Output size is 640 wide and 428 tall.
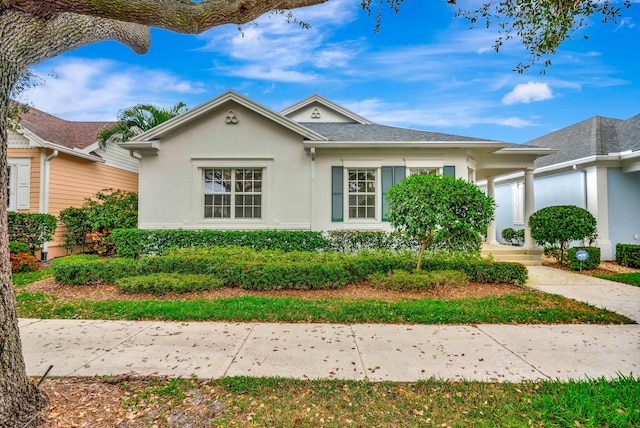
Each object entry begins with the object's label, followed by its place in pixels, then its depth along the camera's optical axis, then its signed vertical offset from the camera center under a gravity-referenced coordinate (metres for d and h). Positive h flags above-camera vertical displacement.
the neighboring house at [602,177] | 10.75 +1.68
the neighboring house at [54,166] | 10.62 +2.16
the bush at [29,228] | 10.01 -0.15
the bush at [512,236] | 13.74 -0.62
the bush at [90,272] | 6.91 -1.08
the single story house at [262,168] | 9.51 +1.73
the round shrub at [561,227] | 9.47 -0.16
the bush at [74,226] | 11.38 -0.10
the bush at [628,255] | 9.53 -1.04
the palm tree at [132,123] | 12.71 +4.20
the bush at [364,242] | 9.19 -0.58
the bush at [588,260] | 9.23 -1.14
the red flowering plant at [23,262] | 8.59 -1.09
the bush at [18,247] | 8.87 -0.69
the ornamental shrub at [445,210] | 6.62 +0.26
